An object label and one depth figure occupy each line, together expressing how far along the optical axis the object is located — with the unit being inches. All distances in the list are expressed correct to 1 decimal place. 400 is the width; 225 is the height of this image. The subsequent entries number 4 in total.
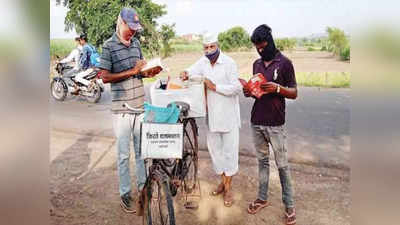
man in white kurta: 136.1
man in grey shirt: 135.1
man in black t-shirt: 128.3
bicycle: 121.3
